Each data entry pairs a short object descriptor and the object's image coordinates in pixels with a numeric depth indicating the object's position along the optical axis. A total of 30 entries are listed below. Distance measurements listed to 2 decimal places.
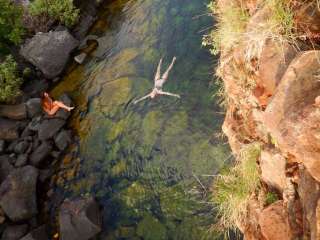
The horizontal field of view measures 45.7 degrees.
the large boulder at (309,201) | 4.15
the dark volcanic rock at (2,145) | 12.96
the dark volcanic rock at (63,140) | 12.40
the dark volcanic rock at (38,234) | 10.31
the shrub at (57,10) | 16.11
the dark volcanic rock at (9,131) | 13.21
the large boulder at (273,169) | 5.32
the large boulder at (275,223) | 5.08
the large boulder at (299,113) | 4.08
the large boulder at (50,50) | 14.92
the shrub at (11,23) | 15.41
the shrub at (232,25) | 6.48
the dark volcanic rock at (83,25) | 16.00
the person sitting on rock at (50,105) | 13.14
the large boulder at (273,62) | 5.21
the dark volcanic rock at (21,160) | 12.45
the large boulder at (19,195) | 11.19
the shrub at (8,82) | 13.77
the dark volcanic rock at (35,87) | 14.61
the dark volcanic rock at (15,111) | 13.59
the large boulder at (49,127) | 12.78
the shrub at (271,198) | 5.71
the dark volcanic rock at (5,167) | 12.47
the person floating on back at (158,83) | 11.52
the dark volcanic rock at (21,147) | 12.74
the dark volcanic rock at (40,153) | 12.37
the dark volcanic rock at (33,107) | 13.62
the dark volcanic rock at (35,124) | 13.09
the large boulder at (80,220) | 10.08
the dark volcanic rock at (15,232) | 10.82
